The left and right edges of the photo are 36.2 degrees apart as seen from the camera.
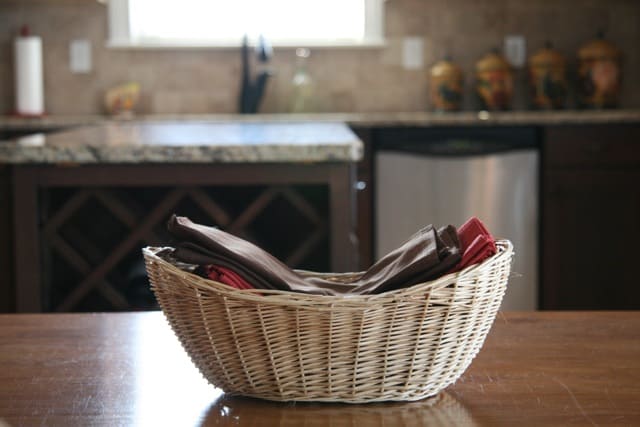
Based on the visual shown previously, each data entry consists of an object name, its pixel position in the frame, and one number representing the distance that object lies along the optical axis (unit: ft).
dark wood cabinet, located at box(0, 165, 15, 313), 11.35
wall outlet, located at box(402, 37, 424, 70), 15.48
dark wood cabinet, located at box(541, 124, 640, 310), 13.01
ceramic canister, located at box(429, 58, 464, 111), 14.92
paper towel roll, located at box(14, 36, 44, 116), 14.88
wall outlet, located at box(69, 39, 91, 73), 15.57
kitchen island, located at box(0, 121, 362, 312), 7.25
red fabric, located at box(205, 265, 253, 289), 2.62
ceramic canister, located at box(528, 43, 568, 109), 14.69
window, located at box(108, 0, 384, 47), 15.67
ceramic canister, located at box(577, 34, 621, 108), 14.55
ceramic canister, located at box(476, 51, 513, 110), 14.71
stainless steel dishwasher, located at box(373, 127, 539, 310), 13.14
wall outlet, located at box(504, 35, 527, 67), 15.37
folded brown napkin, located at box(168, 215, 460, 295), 2.61
